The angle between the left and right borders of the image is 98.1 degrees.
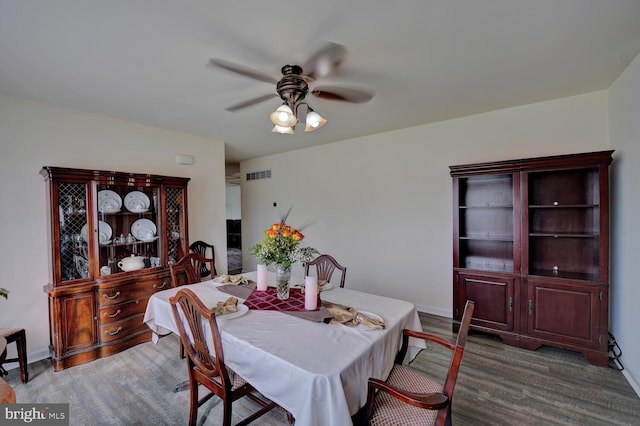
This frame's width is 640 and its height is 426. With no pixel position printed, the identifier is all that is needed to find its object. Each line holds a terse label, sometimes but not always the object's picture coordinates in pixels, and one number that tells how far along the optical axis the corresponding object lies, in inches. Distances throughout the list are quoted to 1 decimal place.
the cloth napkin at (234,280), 105.4
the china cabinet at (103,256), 105.5
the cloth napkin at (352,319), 66.3
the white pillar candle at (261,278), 95.4
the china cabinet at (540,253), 102.4
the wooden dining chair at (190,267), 107.7
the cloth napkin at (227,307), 74.2
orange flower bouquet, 83.8
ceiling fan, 74.1
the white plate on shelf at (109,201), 119.0
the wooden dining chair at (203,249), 163.1
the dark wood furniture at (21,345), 94.2
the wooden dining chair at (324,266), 114.9
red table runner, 79.0
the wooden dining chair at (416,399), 47.5
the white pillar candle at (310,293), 77.7
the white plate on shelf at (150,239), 133.8
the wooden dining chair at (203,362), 60.1
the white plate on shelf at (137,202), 129.4
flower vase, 85.2
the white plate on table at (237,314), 71.3
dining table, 47.2
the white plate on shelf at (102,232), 114.2
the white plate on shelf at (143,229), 132.3
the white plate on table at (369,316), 65.4
